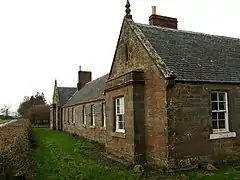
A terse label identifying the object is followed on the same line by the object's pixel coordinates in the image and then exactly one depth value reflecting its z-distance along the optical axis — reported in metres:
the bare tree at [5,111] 103.82
